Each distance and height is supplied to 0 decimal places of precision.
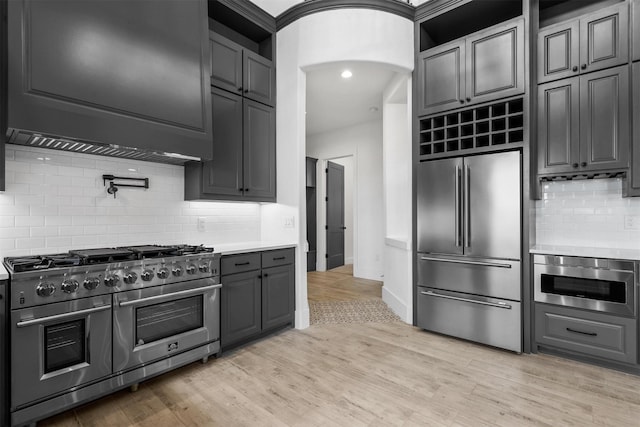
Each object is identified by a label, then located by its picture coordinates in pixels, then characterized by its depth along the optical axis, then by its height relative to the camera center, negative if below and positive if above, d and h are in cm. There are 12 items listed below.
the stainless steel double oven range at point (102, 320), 178 -69
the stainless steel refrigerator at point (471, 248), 289 -34
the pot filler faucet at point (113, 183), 259 +25
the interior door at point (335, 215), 695 -5
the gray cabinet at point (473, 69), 293 +138
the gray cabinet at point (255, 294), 281 -76
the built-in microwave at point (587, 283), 249 -59
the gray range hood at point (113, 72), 187 +95
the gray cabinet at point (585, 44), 266 +144
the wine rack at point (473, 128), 300 +84
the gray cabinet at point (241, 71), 302 +143
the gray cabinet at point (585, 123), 266 +76
